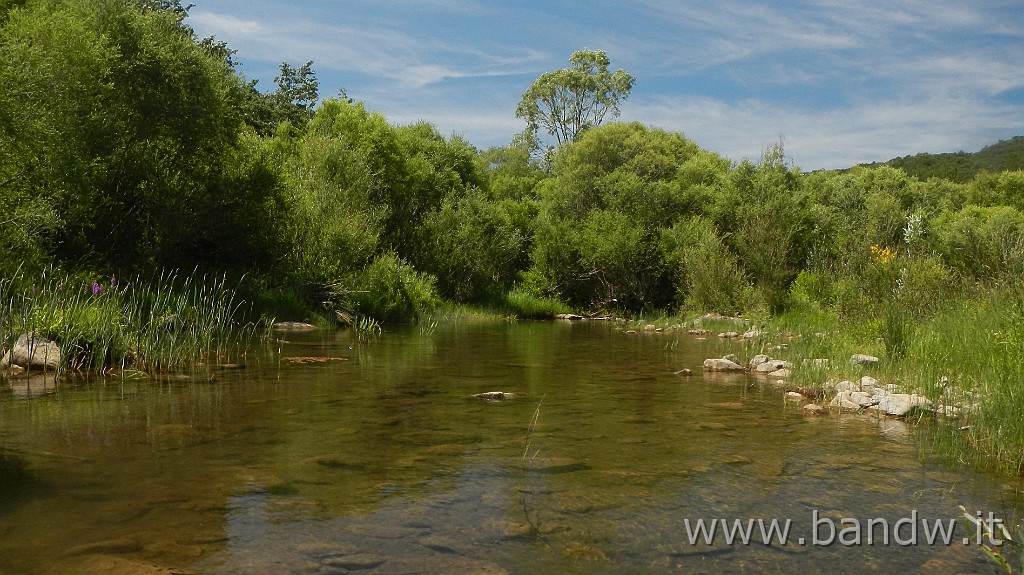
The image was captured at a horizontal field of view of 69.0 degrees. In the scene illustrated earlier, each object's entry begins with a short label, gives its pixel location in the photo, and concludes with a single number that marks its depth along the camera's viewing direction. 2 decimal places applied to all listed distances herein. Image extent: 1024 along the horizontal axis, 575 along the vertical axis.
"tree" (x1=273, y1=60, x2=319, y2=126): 55.34
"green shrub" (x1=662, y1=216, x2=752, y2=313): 30.61
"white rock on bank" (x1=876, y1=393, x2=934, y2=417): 9.84
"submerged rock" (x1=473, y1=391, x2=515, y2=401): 11.05
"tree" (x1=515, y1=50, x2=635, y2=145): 58.94
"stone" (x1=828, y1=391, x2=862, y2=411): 10.55
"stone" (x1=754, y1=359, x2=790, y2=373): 14.89
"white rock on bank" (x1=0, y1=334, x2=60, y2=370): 11.66
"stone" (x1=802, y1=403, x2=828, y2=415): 10.33
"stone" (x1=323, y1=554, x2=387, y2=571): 4.72
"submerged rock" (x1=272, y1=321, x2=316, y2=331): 22.65
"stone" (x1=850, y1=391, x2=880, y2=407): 10.47
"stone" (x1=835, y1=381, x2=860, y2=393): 11.34
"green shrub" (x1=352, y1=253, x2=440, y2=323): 27.78
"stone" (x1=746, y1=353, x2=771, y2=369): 15.49
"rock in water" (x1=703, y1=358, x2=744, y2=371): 15.13
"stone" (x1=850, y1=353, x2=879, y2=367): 12.91
